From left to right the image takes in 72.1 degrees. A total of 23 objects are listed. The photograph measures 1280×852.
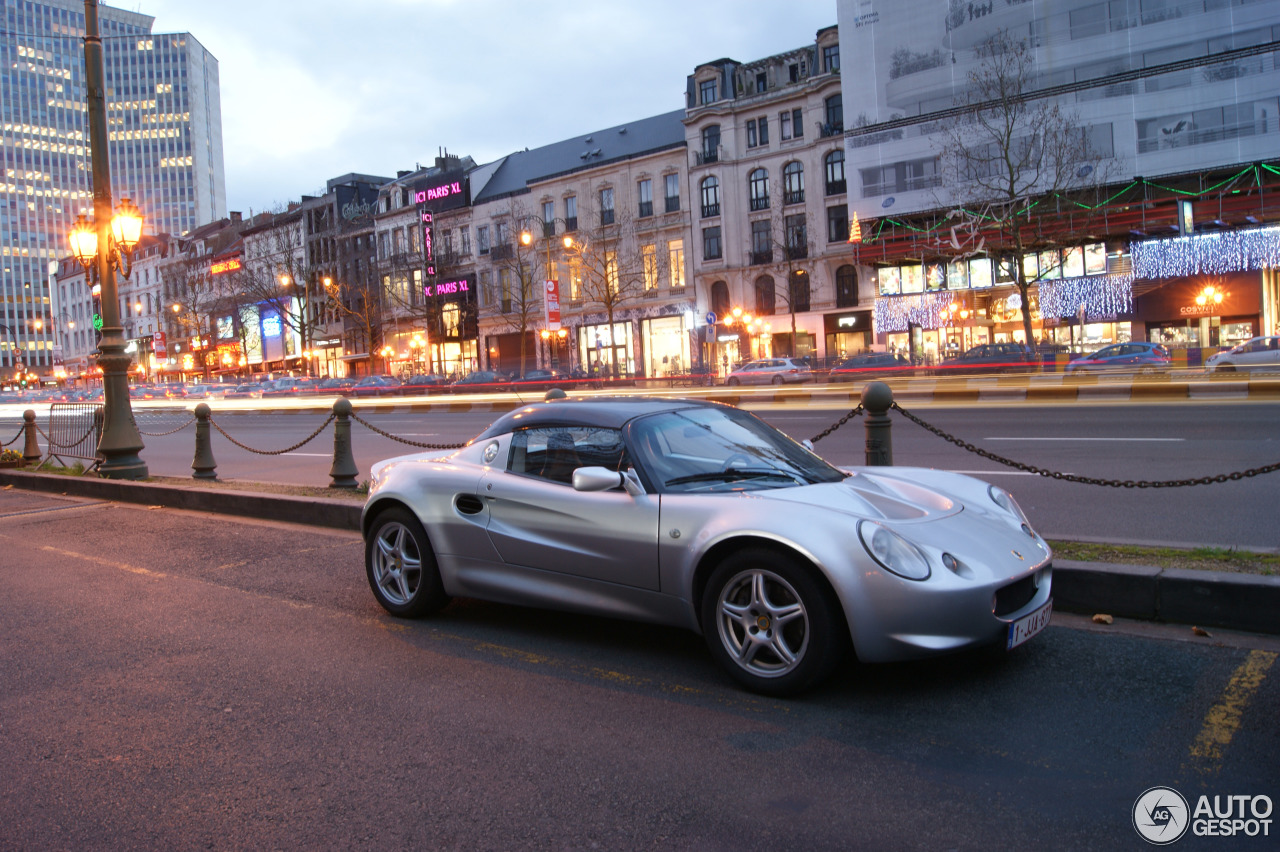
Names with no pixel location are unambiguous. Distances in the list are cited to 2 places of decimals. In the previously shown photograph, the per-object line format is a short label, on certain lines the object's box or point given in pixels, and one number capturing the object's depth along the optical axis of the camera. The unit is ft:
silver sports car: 11.71
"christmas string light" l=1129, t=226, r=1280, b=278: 113.80
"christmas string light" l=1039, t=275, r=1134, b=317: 125.08
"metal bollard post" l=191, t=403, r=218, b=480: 39.11
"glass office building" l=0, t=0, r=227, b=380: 427.74
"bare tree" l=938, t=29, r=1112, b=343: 116.98
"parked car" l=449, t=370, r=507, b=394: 132.34
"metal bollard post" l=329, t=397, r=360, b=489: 32.50
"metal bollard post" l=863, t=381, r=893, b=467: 22.26
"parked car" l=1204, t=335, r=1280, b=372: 78.18
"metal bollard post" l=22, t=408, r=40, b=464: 49.80
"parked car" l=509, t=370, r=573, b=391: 121.60
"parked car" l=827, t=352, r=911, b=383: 99.43
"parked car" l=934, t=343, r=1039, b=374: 89.62
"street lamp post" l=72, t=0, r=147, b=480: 39.55
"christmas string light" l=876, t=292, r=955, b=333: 138.41
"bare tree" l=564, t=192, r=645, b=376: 166.61
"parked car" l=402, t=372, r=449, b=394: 141.38
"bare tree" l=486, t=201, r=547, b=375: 182.29
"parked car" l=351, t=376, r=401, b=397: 147.13
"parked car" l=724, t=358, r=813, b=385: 116.98
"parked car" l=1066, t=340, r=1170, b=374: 83.87
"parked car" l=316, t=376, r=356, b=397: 157.06
